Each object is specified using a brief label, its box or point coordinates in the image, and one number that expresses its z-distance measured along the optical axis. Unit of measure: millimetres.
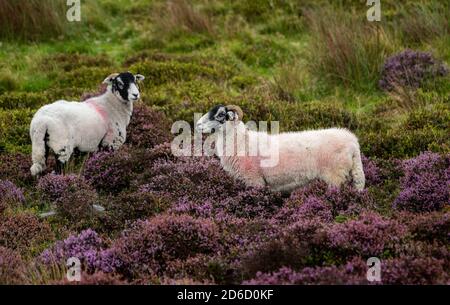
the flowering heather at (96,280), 6379
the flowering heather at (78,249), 7273
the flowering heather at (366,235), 6895
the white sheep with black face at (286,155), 8656
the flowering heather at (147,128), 11273
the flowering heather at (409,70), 13477
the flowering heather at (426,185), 8195
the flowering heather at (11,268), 6797
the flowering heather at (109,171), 9883
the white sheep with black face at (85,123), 9664
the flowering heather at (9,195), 9000
